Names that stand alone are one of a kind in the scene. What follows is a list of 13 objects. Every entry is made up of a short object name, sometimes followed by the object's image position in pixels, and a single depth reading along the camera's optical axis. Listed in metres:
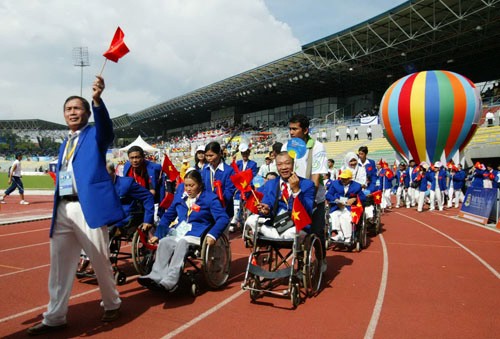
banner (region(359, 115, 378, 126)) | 29.20
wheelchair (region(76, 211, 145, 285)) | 4.58
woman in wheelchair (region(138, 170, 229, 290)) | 3.96
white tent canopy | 22.62
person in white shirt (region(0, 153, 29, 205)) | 13.77
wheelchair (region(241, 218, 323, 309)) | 3.94
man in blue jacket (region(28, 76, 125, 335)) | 3.06
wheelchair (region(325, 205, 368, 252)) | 6.70
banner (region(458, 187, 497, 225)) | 9.95
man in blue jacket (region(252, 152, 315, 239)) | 4.16
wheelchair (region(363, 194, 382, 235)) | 8.00
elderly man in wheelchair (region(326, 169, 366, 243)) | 6.69
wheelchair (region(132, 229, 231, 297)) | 4.16
